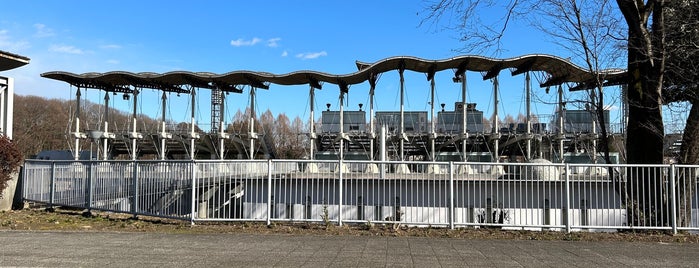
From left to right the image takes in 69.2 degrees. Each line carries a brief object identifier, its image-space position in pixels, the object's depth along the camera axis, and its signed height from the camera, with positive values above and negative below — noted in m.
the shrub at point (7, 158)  13.15 -0.25
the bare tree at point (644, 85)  11.61 +1.51
